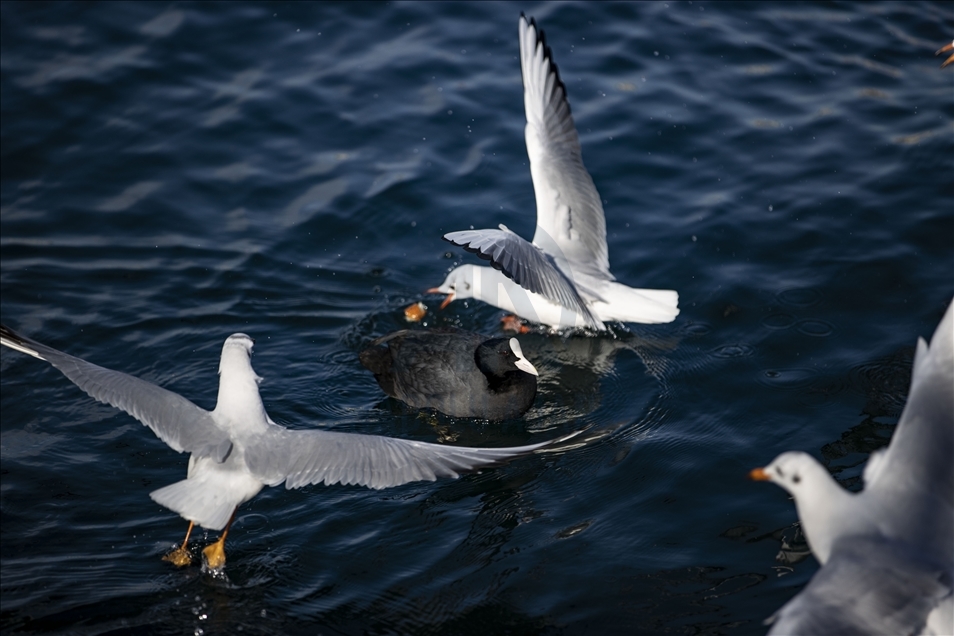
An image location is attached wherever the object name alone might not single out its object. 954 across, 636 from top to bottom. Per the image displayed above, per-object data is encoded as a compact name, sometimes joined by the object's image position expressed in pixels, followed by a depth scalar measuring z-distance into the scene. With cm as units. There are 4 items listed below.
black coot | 1337
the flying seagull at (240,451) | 1046
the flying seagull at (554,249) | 1390
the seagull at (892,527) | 766
